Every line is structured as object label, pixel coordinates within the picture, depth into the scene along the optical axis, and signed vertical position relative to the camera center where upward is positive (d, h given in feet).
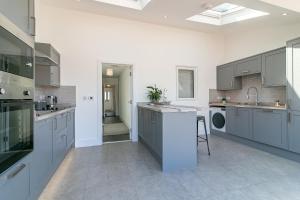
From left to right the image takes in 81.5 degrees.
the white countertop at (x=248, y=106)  10.69 -0.55
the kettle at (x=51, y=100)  11.53 -0.08
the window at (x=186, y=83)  16.49 +1.52
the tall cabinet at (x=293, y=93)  9.63 +0.32
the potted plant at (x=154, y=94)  14.30 +0.39
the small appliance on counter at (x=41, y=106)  9.01 -0.39
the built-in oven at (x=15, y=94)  3.79 +0.13
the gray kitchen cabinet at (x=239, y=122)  12.72 -1.79
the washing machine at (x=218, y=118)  15.22 -1.81
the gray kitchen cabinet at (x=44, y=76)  10.66 +1.42
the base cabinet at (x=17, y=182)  3.77 -2.02
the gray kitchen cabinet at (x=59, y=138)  7.98 -1.96
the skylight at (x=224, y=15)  12.93 +6.68
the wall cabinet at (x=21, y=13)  3.93 +2.19
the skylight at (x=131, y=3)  11.59 +6.54
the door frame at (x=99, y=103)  13.48 -0.33
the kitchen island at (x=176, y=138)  8.64 -1.99
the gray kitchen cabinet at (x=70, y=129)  10.78 -1.98
